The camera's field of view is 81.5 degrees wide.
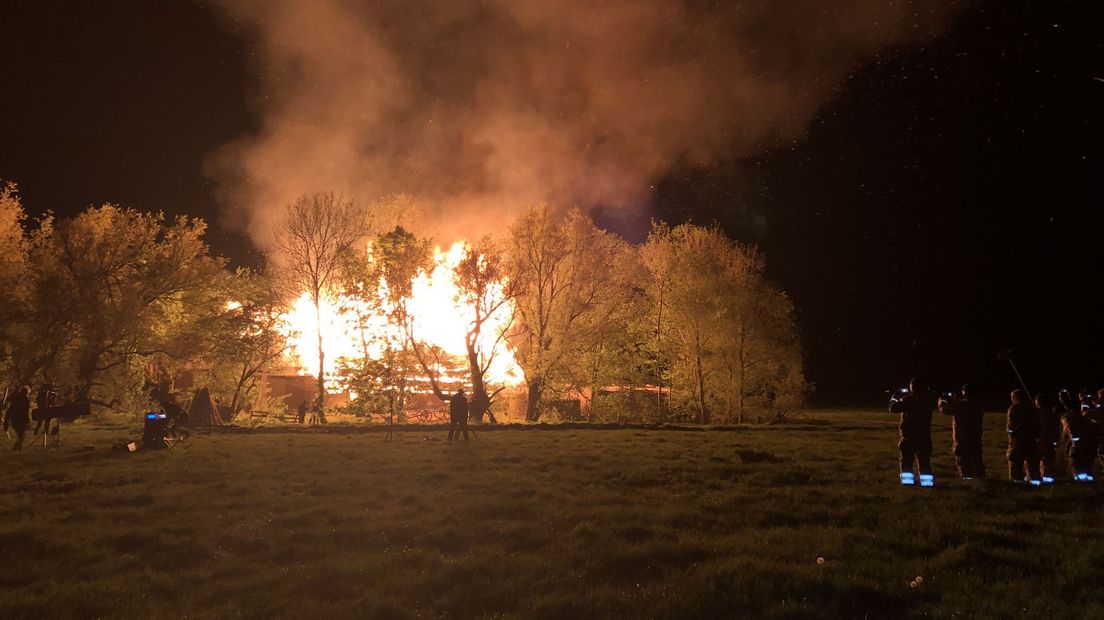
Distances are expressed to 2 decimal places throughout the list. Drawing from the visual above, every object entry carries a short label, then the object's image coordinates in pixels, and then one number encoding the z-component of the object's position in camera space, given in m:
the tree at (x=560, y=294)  41.78
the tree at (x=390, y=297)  35.78
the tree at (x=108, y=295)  32.12
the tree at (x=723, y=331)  40.25
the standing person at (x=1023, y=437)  13.94
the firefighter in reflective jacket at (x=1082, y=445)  14.09
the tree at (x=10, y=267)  30.59
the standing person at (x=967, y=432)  14.55
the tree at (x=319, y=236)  40.06
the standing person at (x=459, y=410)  24.50
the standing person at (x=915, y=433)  13.63
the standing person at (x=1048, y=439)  14.89
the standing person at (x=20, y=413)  19.39
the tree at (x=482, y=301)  37.28
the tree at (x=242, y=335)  37.59
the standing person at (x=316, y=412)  36.34
